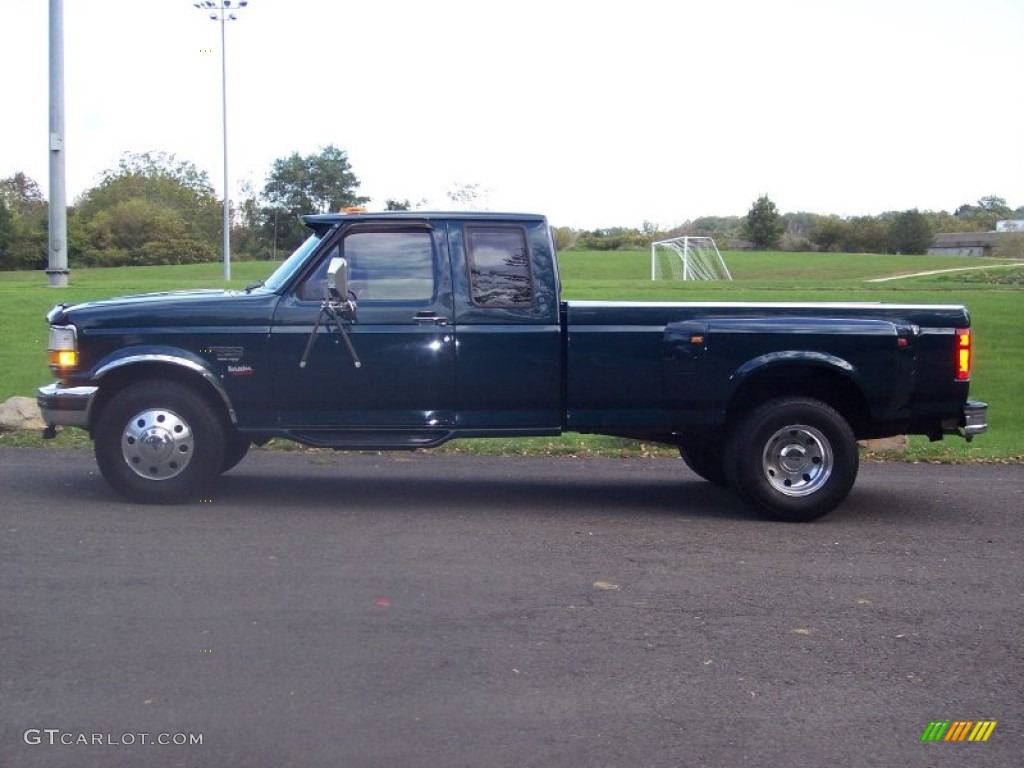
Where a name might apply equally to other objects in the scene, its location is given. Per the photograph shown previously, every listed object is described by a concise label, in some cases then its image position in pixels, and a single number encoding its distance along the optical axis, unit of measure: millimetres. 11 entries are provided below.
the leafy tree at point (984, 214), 109875
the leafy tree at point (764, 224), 90688
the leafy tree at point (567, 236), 83206
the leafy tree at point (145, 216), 76312
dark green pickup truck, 8281
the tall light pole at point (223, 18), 46250
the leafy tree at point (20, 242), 71625
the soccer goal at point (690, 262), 53531
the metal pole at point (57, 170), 22656
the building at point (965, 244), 83875
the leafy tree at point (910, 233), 89250
